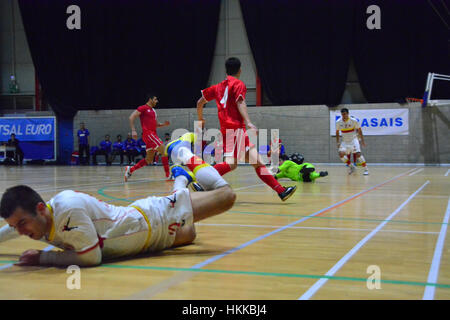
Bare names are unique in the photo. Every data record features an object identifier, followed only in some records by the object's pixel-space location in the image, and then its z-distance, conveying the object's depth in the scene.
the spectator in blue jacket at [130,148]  22.04
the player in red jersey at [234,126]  6.18
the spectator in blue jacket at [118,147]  22.53
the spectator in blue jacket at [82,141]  22.84
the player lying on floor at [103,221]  2.64
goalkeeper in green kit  11.03
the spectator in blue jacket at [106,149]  22.97
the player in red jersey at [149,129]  11.76
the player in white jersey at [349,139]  14.43
